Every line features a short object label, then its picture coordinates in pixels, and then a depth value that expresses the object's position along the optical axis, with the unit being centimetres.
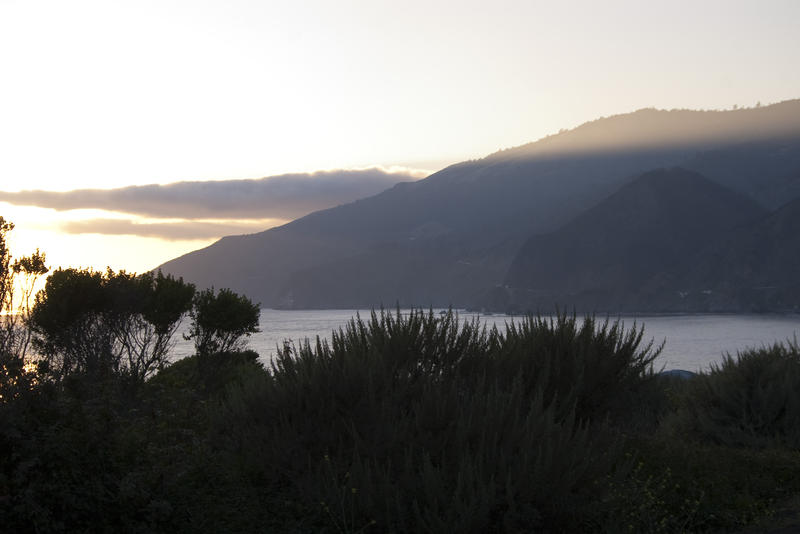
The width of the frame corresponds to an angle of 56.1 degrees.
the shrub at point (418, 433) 723
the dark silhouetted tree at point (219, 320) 2669
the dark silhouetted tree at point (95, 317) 2250
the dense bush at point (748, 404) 1458
